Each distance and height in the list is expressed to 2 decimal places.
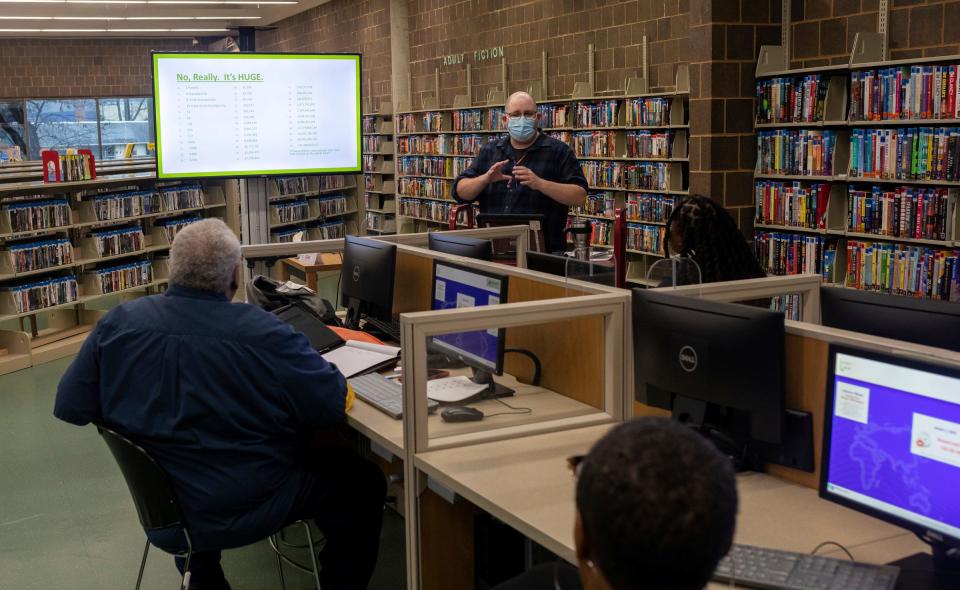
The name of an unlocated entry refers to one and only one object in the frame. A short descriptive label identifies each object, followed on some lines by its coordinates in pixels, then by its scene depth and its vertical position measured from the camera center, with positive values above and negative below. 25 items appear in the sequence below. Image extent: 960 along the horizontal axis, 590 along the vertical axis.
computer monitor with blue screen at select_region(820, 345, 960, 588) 1.63 -0.51
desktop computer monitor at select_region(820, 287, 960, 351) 2.14 -0.36
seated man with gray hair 2.49 -0.57
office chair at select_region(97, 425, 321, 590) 2.44 -0.80
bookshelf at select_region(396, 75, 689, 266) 7.15 +0.21
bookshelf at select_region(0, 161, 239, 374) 6.95 -0.49
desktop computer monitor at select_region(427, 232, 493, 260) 3.71 -0.29
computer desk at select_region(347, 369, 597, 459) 2.58 -0.70
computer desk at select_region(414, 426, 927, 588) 1.88 -0.73
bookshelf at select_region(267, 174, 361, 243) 10.85 -0.34
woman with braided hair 3.54 -0.28
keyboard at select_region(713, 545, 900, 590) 1.65 -0.72
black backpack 3.95 -0.51
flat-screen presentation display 6.11 +0.44
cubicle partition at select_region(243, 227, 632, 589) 2.43 -0.64
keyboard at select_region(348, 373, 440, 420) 2.80 -0.68
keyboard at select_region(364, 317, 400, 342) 3.84 -0.62
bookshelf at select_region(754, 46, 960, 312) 4.95 -0.10
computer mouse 2.67 -0.68
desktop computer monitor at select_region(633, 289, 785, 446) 2.10 -0.45
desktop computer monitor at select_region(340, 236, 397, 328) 3.84 -0.43
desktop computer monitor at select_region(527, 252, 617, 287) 3.02 -0.32
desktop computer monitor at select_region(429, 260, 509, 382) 2.93 -0.44
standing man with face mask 5.06 -0.03
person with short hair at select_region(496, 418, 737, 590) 1.00 -0.36
